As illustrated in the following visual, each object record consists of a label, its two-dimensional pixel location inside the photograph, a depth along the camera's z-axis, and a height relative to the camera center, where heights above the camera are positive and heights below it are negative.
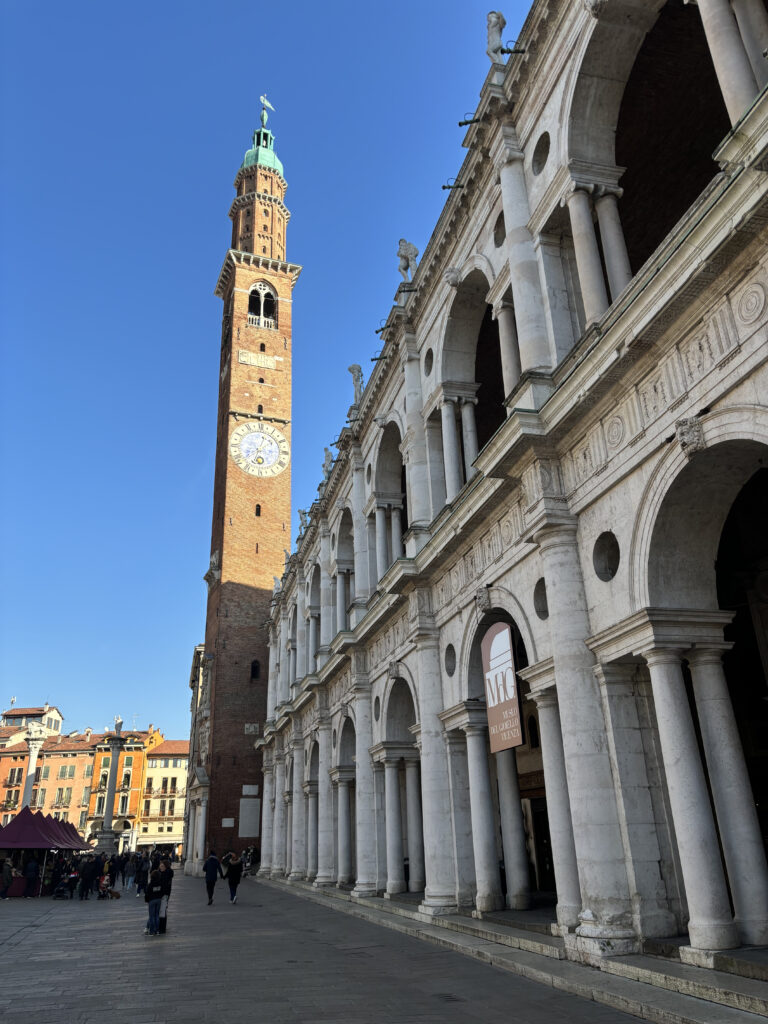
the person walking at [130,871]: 39.87 -0.36
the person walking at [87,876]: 28.58 -0.37
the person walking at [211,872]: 21.95 -0.28
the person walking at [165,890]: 14.98 -0.49
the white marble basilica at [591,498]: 8.73 +4.68
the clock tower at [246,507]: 42.59 +19.79
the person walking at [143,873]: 27.35 -0.31
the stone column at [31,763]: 54.97 +6.72
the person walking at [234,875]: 22.12 -0.39
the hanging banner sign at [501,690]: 12.66 +2.46
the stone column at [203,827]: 41.16 +1.65
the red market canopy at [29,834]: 27.33 +1.07
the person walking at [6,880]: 28.92 -0.40
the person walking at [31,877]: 29.55 -0.33
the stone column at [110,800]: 39.34 +2.97
